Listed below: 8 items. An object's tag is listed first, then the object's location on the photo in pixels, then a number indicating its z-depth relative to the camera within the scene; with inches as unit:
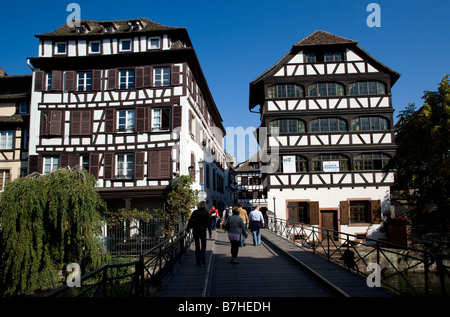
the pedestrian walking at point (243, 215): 579.5
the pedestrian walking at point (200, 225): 384.8
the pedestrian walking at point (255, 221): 542.1
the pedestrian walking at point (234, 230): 402.9
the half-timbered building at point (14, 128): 888.3
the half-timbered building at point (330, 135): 911.7
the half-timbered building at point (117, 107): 807.7
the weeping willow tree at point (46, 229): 503.8
